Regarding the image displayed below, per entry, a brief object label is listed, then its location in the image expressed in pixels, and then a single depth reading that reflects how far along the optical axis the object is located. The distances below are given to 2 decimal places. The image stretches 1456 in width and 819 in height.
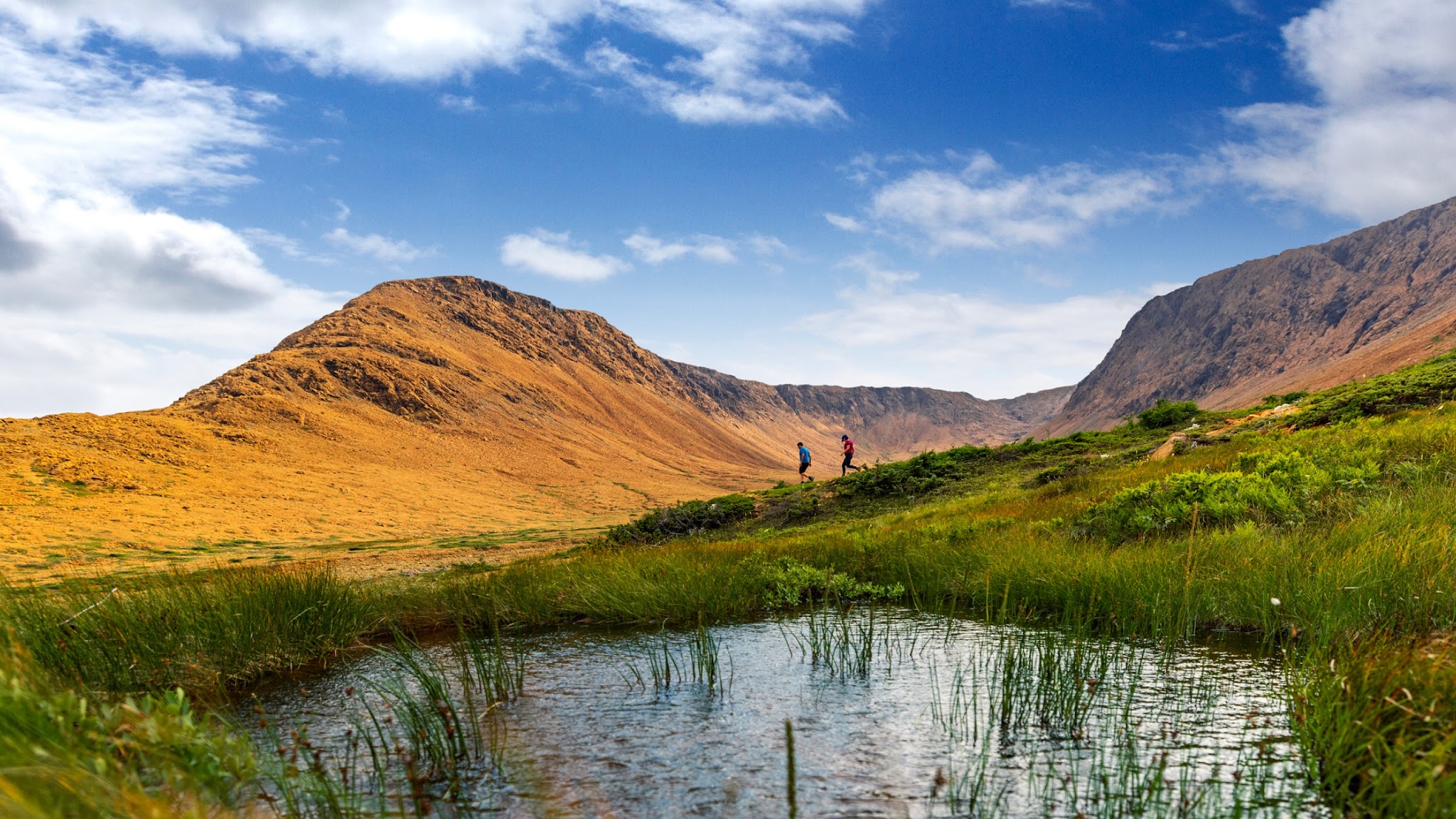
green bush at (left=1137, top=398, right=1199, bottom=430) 25.00
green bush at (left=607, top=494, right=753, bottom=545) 21.45
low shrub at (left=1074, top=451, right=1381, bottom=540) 9.48
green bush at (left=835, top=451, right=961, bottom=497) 22.88
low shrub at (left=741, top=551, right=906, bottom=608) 9.94
